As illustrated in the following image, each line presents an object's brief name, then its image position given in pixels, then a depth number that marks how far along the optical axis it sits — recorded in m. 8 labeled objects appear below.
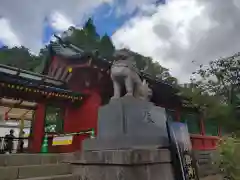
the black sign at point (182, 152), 3.70
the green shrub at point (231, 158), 4.28
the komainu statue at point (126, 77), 4.21
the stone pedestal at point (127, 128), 3.55
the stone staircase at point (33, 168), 3.62
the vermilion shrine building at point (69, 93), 8.19
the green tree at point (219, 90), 8.30
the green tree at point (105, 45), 22.76
